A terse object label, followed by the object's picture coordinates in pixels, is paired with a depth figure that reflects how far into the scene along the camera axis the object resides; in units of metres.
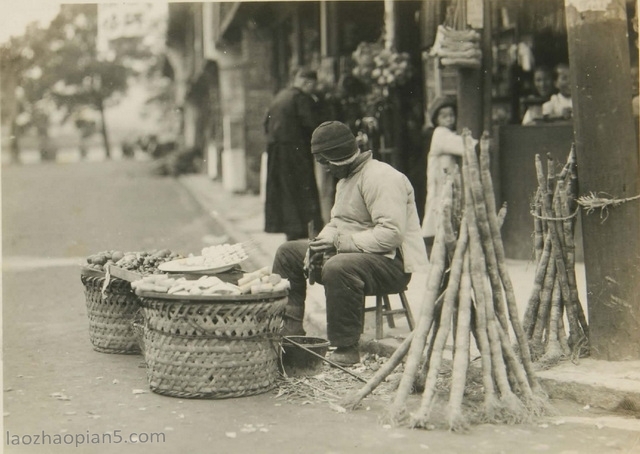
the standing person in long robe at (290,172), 17.49
